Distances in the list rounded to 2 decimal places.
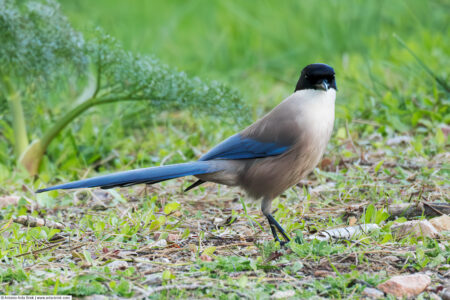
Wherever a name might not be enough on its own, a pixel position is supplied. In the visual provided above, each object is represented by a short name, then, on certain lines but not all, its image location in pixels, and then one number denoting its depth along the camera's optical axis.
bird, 6.99
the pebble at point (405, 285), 5.40
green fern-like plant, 9.30
